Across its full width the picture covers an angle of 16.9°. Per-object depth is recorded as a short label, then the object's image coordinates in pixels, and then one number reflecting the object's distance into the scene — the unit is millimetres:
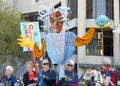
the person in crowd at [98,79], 12370
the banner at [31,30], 13416
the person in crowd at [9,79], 10758
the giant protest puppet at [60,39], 8852
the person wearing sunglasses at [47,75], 9047
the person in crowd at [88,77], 10285
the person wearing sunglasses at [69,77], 8789
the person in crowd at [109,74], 9654
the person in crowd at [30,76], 10531
